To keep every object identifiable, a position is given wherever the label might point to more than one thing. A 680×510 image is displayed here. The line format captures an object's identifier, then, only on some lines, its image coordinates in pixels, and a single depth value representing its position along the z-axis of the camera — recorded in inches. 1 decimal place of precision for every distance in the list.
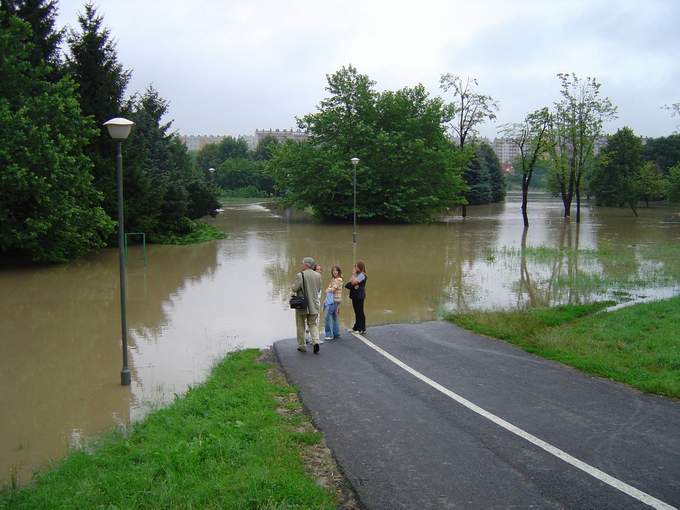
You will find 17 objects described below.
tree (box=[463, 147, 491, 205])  3046.3
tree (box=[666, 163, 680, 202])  2282.2
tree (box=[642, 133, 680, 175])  3245.6
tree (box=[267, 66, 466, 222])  1722.4
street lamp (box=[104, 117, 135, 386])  378.0
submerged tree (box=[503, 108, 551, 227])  1973.4
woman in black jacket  462.0
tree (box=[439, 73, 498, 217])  2087.8
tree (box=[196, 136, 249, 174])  4621.1
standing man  397.7
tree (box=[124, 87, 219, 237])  1106.7
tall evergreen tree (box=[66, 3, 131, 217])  1029.2
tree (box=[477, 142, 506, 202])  3479.3
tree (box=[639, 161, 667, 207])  2667.6
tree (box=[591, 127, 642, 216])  2770.7
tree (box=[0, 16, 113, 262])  776.3
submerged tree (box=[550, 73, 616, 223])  2015.3
